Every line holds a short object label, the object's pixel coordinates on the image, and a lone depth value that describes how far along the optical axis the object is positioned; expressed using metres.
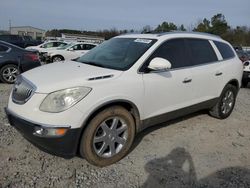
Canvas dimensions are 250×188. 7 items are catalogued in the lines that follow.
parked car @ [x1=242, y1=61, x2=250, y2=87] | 6.83
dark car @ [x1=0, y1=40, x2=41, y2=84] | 5.83
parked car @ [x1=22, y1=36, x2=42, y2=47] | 16.84
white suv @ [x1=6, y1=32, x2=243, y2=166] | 2.18
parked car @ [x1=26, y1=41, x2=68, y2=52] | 13.20
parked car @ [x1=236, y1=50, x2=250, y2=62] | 9.25
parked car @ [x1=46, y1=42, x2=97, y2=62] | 10.82
